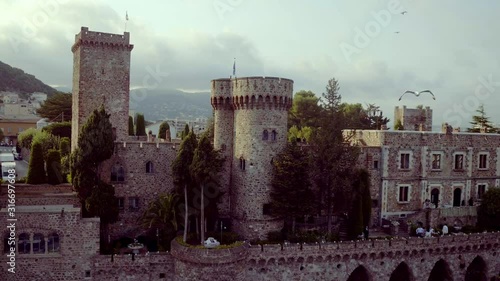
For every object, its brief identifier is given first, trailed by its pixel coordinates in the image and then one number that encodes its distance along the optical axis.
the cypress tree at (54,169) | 39.56
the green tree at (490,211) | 43.09
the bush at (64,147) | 46.31
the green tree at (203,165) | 32.98
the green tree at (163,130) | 57.57
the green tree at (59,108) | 72.62
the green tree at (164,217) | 34.00
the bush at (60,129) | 58.84
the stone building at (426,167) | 43.15
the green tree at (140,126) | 56.88
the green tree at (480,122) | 72.25
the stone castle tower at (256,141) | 36.00
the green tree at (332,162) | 37.19
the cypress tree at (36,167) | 38.34
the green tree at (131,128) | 58.75
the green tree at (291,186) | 35.38
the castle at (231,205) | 30.50
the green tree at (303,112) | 70.81
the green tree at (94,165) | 32.94
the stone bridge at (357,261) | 31.47
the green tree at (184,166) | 33.94
